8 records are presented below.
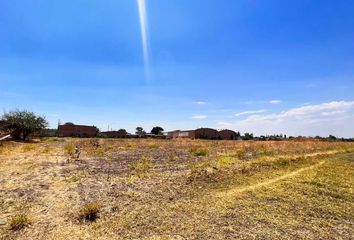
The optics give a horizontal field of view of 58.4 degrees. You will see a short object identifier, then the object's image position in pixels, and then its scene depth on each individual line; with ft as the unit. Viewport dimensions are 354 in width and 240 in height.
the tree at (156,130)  420.77
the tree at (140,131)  408.24
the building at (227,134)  360.48
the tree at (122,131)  359.66
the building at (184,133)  344.73
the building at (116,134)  342.40
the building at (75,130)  331.36
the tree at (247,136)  318.45
